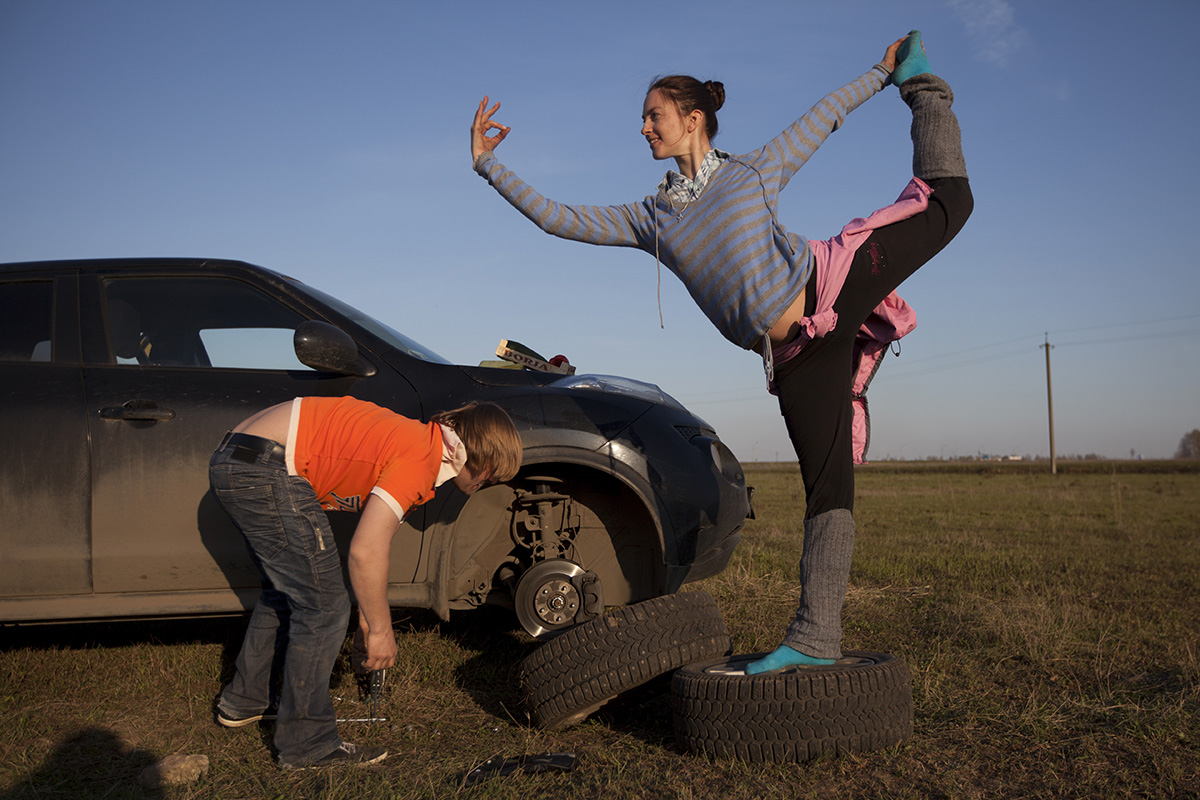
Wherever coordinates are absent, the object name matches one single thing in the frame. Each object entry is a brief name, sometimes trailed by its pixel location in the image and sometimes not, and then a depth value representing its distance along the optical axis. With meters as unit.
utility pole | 45.62
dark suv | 3.10
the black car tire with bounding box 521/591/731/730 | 2.83
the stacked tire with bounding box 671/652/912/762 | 2.48
